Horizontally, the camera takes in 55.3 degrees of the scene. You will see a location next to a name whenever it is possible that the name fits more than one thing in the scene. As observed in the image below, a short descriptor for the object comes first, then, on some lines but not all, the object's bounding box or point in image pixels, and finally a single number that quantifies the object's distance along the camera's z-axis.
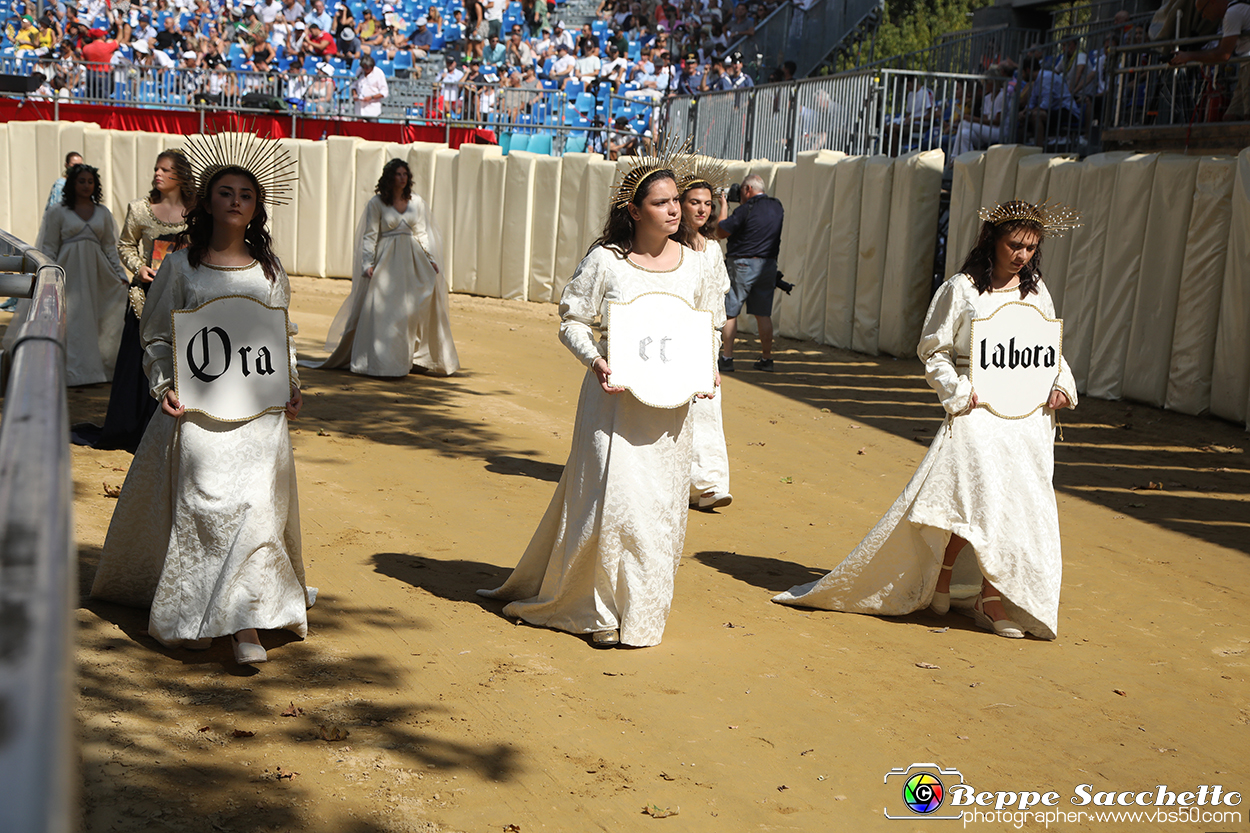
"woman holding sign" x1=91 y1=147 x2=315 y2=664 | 4.82
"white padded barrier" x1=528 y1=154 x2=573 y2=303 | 19.66
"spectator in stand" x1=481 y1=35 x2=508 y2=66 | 27.05
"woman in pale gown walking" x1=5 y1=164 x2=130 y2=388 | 10.60
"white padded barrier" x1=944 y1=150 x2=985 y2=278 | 14.57
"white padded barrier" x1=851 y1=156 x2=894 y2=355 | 15.76
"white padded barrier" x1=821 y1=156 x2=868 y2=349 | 16.12
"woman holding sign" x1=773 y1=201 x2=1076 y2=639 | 5.76
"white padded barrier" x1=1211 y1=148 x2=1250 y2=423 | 11.15
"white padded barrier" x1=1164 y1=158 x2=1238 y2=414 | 11.53
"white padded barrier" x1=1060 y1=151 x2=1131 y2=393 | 12.74
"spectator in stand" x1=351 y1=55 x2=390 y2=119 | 22.50
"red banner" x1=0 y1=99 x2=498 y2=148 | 21.80
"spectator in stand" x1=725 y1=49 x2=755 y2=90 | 23.39
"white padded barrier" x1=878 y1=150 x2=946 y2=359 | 15.38
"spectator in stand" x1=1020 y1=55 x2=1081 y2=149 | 16.77
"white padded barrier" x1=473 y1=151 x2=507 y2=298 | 19.86
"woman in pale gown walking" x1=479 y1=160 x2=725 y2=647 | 5.32
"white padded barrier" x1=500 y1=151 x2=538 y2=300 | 19.66
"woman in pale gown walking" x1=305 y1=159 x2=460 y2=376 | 12.26
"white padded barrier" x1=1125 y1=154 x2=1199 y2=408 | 11.92
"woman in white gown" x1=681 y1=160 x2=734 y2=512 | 8.00
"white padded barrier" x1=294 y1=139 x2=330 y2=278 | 20.73
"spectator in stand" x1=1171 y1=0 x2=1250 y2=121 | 12.98
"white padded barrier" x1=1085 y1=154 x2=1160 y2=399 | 12.32
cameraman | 13.74
